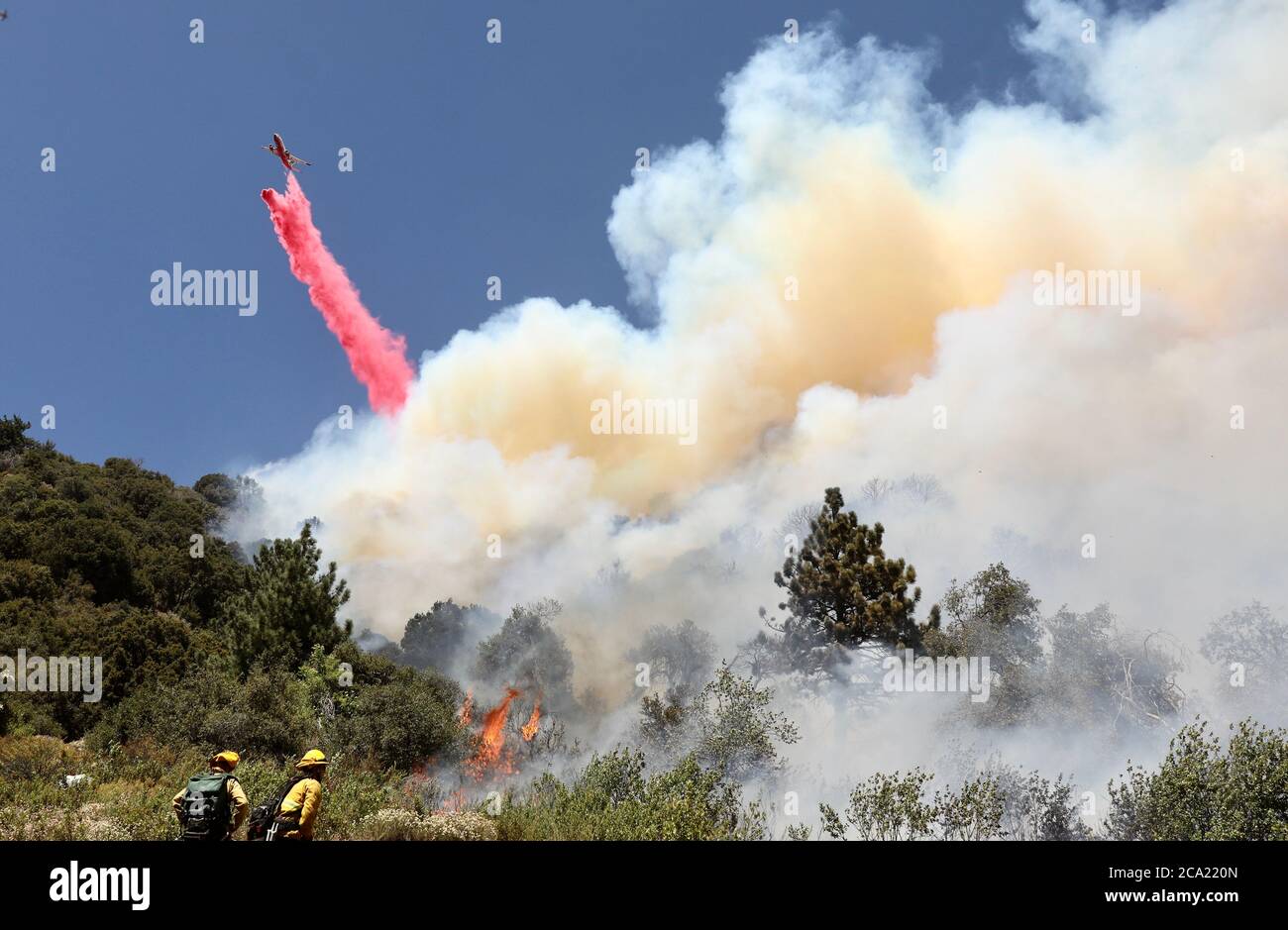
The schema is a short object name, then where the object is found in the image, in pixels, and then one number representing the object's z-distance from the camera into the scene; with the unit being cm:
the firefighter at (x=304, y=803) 1216
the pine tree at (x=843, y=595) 4591
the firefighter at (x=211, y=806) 1277
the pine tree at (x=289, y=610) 4531
